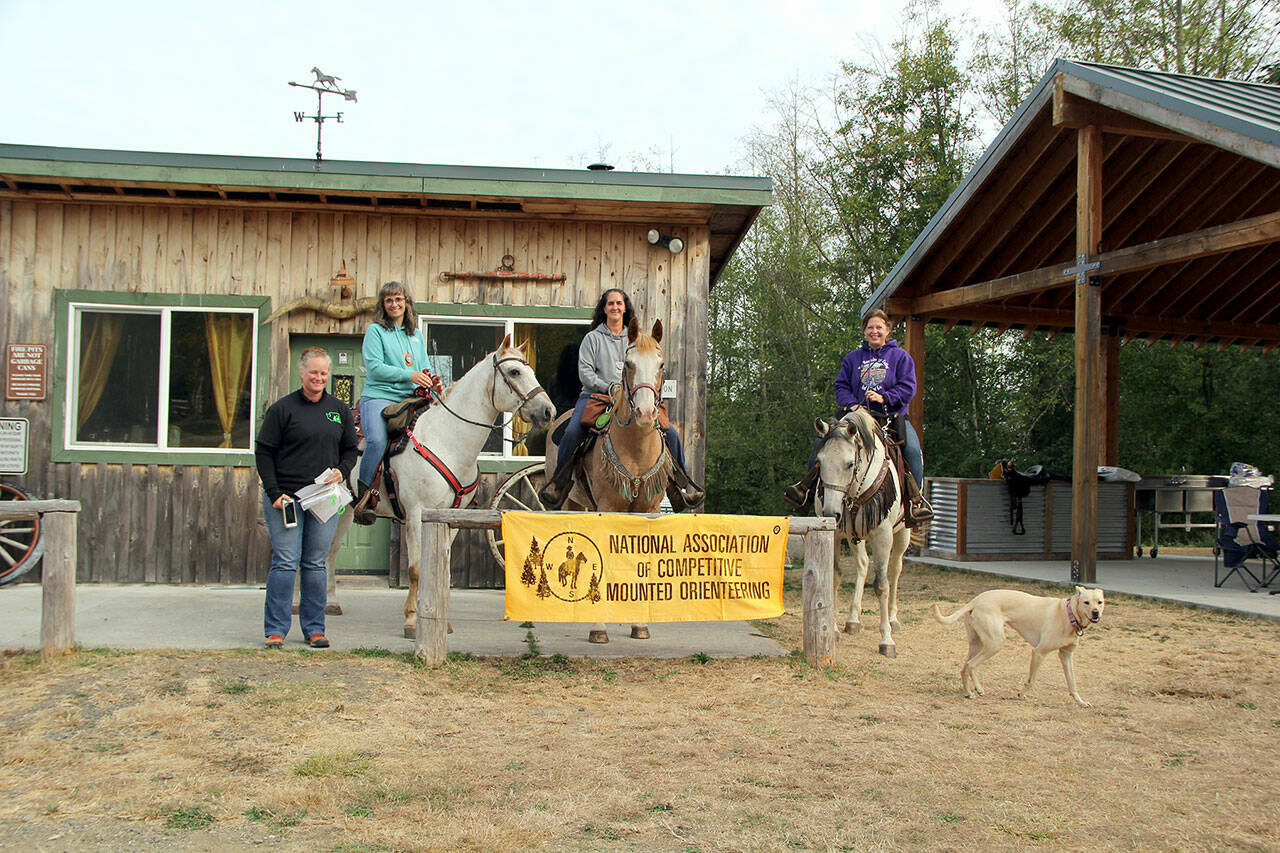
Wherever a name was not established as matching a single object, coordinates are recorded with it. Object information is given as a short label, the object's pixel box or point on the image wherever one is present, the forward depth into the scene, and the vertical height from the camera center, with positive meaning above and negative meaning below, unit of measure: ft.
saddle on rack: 44.55 -1.29
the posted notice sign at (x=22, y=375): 28.58 +1.76
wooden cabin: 28.68 +4.42
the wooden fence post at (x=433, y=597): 19.29 -3.10
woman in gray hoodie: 22.49 +1.59
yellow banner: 19.57 -2.50
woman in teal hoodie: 22.98 +1.76
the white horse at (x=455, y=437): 22.07 +0.15
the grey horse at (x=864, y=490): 22.57 -0.91
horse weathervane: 39.03 +14.93
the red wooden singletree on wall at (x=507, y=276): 30.17 +5.32
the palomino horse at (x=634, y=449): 19.63 -0.03
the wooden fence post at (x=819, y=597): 20.48 -3.11
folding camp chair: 33.24 -2.55
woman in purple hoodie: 25.14 +1.82
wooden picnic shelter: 30.96 +9.60
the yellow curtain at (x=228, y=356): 29.58 +2.55
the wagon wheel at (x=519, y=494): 27.99 -1.48
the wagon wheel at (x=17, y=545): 27.89 -3.27
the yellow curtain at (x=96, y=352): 29.17 +2.55
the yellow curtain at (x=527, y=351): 30.37 +3.01
